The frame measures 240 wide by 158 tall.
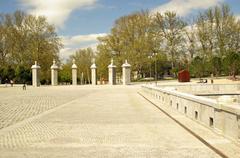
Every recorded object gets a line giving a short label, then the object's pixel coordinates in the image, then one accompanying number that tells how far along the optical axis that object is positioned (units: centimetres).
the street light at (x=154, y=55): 5428
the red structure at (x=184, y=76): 4395
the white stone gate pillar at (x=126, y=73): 4669
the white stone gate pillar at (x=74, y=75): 4931
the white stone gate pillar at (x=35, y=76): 4701
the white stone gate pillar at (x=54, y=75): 4840
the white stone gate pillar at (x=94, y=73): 4876
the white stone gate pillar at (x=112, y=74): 4763
